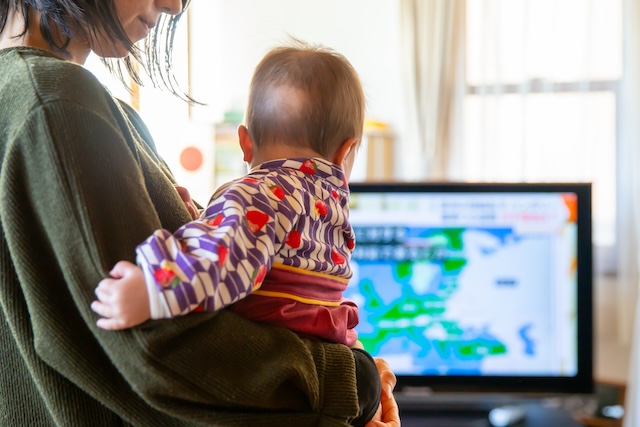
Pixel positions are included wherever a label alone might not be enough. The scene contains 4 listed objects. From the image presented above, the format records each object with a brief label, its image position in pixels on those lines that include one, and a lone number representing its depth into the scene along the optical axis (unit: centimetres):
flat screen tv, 216
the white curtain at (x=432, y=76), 356
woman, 63
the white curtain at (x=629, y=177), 327
